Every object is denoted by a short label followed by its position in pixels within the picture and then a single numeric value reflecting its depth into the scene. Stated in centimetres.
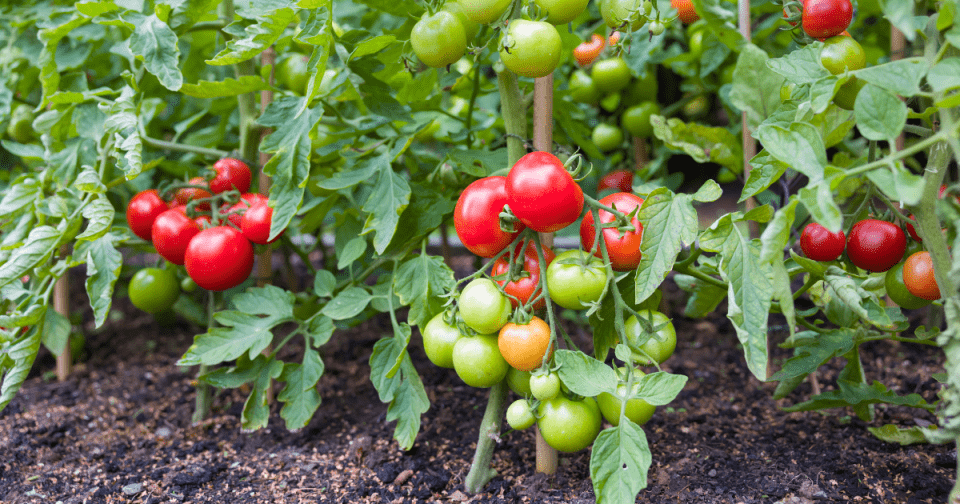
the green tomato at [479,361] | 83
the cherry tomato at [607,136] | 162
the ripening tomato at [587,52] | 132
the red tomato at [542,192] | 76
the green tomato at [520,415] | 83
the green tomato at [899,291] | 88
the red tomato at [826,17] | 79
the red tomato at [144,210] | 119
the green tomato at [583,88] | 145
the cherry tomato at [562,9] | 80
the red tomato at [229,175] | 119
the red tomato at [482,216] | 83
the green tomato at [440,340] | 89
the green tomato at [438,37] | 81
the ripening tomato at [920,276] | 81
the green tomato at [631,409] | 80
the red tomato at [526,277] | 84
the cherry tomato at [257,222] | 111
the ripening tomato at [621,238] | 81
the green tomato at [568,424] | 81
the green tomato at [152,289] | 127
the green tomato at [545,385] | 79
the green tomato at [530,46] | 77
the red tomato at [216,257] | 109
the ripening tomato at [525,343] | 79
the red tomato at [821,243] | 90
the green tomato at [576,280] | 78
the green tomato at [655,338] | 81
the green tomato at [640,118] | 150
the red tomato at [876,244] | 87
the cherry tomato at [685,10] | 123
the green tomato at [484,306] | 80
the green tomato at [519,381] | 89
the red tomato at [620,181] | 132
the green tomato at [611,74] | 140
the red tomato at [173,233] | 113
